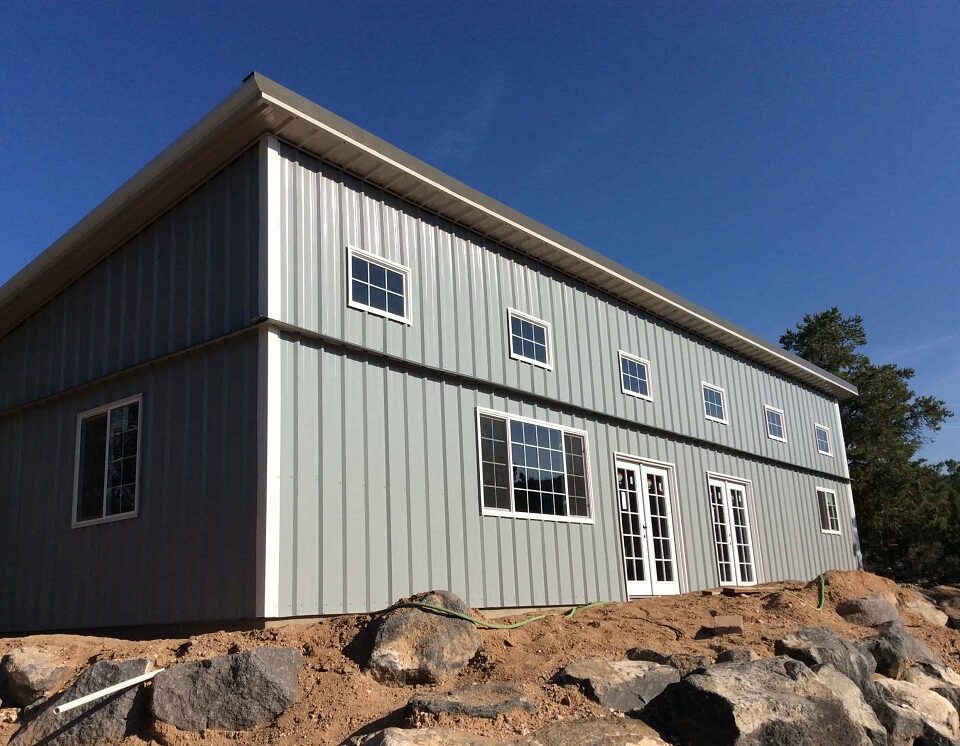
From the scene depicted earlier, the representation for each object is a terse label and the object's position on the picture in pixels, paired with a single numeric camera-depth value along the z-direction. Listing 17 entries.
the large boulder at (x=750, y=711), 5.66
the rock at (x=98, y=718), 5.97
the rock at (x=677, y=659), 6.94
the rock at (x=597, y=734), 5.12
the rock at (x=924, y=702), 7.82
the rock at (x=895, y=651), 8.55
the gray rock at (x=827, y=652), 7.55
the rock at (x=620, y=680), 6.07
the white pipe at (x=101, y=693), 5.94
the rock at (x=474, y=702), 5.34
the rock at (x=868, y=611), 9.86
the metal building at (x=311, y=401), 7.82
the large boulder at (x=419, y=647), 6.30
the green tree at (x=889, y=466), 25.31
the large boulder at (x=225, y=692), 5.91
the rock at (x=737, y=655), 7.09
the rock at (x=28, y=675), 6.82
